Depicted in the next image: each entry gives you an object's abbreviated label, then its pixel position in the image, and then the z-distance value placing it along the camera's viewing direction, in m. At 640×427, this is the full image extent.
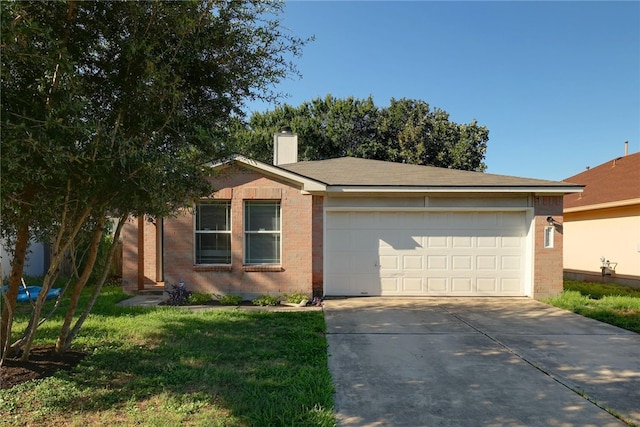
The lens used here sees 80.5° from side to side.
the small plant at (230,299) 9.14
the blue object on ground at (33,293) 8.95
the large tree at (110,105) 3.46
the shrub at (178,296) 9.11
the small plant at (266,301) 9.17
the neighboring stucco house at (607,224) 12.31
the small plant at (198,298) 9.14
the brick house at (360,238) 9.58
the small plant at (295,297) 9.27
